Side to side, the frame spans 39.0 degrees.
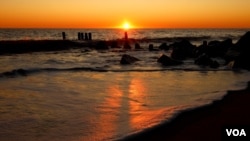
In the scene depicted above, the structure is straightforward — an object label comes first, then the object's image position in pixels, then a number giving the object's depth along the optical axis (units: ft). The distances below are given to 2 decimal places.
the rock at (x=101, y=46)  122.93
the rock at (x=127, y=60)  63.82
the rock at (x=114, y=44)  141.45
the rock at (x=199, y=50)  77.92
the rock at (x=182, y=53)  74.43
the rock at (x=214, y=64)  55.48
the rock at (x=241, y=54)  53.26
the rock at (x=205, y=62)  55.98
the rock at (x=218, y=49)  77.20
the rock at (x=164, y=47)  118.87
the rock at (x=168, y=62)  59.93
